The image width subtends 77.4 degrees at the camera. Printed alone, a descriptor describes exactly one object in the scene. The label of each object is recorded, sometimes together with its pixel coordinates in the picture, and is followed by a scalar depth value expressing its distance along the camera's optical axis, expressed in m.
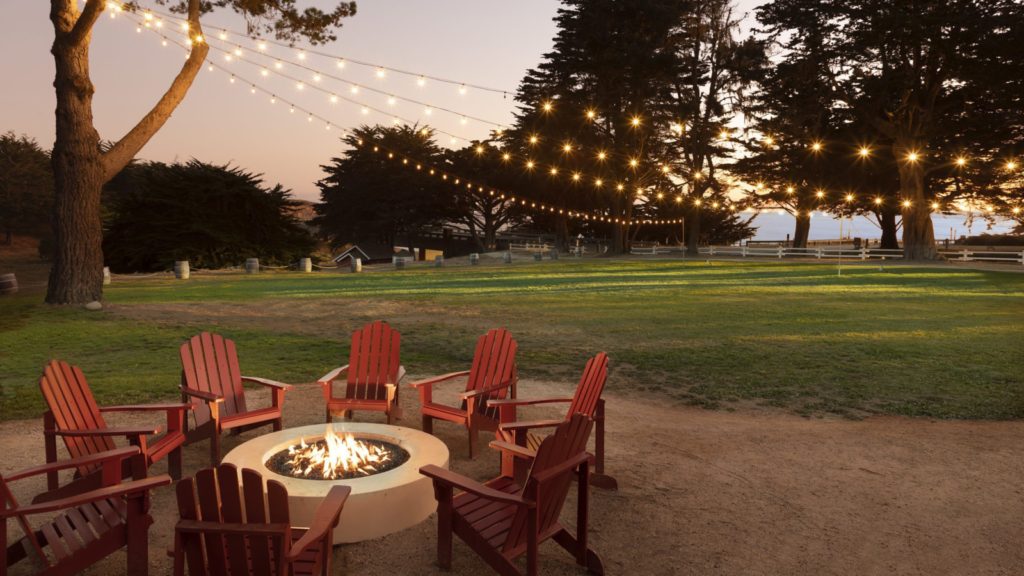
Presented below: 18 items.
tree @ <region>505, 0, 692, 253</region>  40.84
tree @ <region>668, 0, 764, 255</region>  42.34
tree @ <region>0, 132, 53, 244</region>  47.81
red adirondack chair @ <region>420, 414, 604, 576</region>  3.11
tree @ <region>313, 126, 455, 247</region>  54.88
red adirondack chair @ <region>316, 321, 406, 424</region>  5.74
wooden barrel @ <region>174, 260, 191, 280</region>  25.49
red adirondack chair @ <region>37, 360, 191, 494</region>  3.87
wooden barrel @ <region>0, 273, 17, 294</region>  18.41
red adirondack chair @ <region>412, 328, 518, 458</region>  5.23
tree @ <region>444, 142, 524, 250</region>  52.88
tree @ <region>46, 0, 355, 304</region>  13.62
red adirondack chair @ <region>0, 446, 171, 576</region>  2.85
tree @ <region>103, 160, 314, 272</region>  30.25
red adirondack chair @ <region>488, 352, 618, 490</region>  4.14
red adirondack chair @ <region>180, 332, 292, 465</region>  4.89
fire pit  3.71
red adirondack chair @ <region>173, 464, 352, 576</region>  2.44
